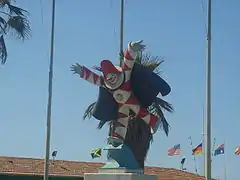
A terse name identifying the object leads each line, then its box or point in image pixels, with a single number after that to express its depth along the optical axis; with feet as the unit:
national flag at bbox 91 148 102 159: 114.32
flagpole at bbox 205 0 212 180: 75.69
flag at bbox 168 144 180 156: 122.85
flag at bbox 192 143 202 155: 116.00
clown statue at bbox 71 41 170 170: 63.05
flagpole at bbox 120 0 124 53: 84.54
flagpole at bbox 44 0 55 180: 86.28
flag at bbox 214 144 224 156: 118.21
